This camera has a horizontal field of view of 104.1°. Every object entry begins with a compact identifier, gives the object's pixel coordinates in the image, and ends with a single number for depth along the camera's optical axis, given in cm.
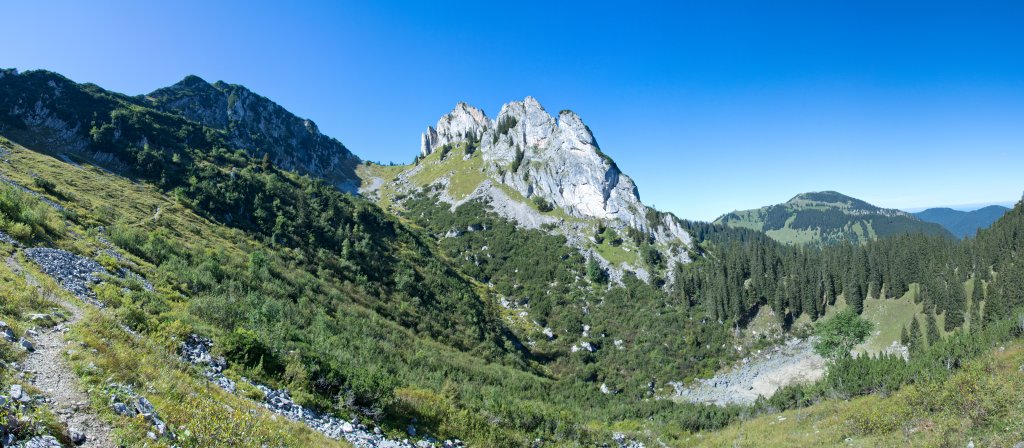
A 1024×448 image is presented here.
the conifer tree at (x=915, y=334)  5761
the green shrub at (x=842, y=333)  5347
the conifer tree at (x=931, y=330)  5828
